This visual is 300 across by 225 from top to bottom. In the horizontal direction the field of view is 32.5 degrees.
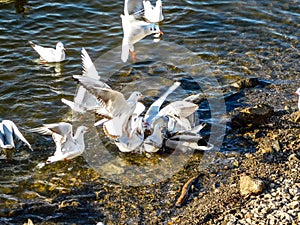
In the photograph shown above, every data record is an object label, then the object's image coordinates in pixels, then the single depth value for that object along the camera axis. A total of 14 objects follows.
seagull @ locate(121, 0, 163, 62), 11.62
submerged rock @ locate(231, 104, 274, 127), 9.54
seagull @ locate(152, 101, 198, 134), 9.12
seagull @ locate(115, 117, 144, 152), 8.92
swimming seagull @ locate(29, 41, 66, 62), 11.65
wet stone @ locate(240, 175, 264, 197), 7.52
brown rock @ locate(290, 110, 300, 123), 9.64
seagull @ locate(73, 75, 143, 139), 7.80
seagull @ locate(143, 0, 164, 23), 13.55
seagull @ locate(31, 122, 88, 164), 8.52
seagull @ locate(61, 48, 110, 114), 9.54
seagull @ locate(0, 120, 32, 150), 8.95
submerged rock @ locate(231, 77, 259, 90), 10.88
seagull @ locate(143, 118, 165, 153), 8.91
